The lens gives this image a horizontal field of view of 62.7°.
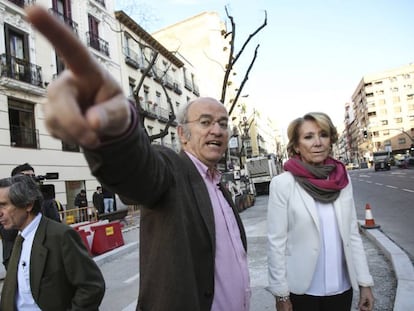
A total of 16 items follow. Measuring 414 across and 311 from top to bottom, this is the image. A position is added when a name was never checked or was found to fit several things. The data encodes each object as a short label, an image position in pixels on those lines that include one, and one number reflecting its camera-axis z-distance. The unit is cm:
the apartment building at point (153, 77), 2323
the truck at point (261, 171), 2694
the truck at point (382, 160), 4453
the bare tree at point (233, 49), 1392
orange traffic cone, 782
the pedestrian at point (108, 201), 1498
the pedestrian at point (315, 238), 230
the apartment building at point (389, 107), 8231
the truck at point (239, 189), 1541
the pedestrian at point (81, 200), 1452
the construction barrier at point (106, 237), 801
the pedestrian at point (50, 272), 197
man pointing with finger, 75
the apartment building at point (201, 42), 4394
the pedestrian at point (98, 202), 1404
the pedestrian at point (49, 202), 408
